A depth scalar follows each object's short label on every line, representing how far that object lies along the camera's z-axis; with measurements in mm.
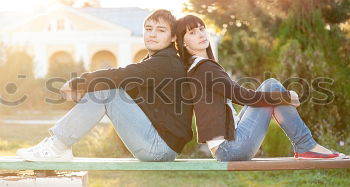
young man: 7645
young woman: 7801
